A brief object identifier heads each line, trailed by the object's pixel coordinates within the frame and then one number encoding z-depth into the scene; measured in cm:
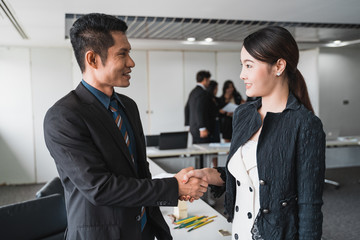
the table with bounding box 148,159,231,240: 190
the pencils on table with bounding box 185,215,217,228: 204
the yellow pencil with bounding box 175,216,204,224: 208
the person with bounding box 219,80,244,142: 633
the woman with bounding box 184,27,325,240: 134
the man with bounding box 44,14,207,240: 133
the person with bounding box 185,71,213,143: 545
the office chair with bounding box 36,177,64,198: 250
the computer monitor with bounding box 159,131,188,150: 504
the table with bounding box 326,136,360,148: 550
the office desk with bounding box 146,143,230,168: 485
